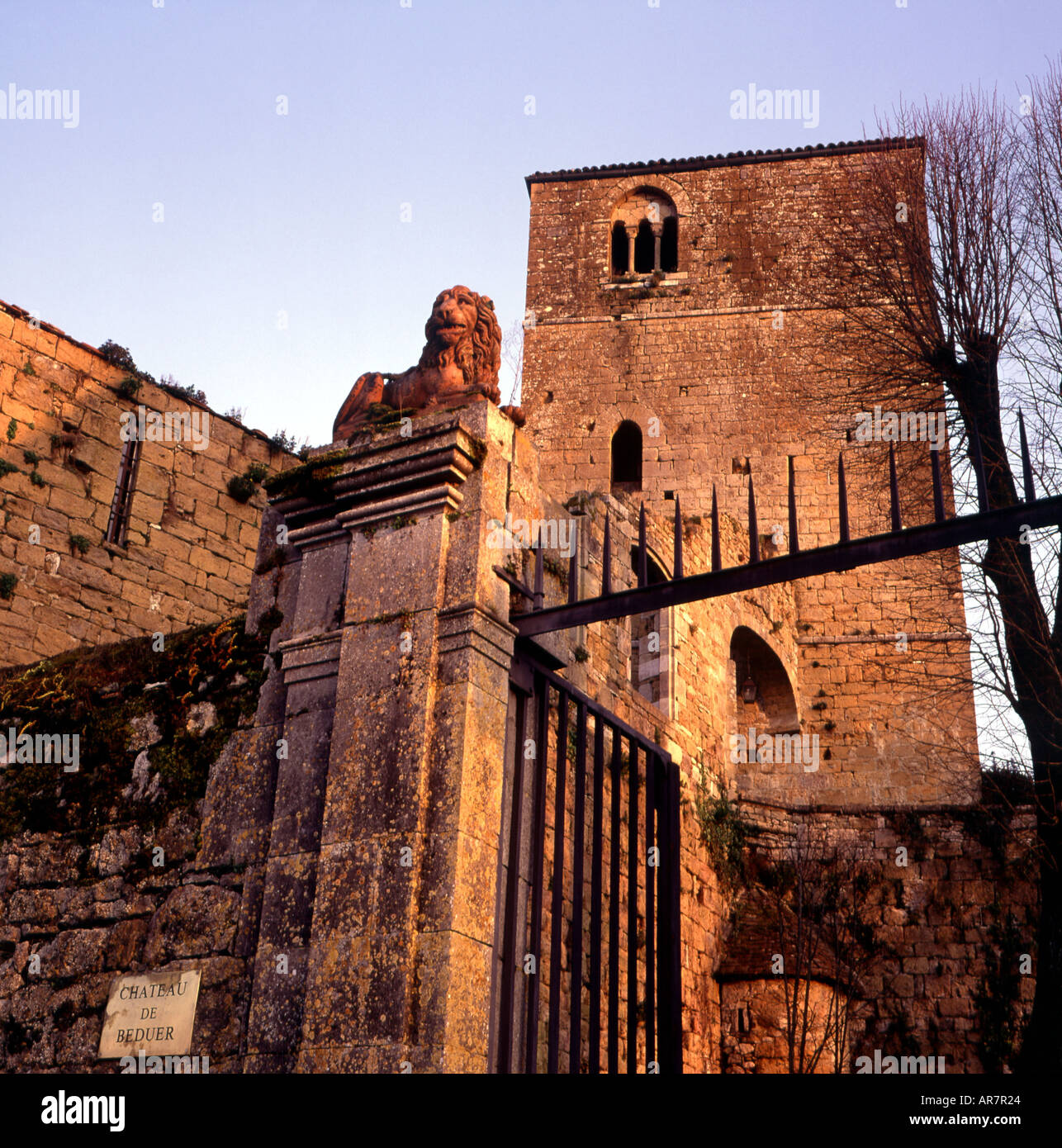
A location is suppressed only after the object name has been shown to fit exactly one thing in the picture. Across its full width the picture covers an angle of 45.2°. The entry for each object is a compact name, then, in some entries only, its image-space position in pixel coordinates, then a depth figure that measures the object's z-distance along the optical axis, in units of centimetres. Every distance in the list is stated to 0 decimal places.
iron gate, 430
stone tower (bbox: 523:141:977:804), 1559
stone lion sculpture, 489
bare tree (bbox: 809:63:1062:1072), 812
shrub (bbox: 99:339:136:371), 1095
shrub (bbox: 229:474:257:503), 1163
